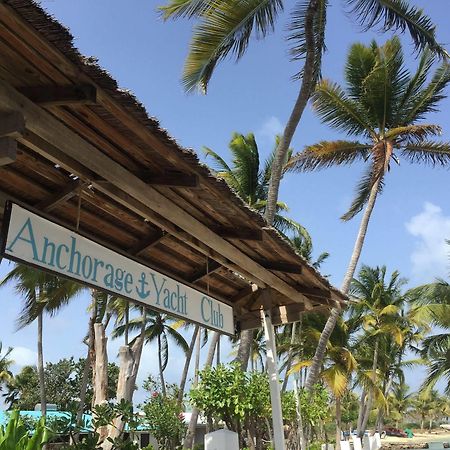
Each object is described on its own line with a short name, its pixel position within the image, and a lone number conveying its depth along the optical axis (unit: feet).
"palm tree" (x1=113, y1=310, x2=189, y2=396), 97.66
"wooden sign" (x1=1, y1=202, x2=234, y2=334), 10.12
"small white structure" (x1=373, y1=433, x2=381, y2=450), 95.68
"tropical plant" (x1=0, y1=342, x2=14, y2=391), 153.58
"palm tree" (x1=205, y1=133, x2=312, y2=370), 63.26
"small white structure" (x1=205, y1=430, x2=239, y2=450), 18.84
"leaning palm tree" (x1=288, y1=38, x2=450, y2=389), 53.16
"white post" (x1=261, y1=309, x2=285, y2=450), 18.32
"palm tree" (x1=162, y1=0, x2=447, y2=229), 35.78
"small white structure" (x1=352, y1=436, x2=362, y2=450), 74.94
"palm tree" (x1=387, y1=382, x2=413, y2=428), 215.86
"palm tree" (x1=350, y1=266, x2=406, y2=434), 83.92
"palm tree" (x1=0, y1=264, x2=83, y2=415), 57.82
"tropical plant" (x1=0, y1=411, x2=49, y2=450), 13.43
